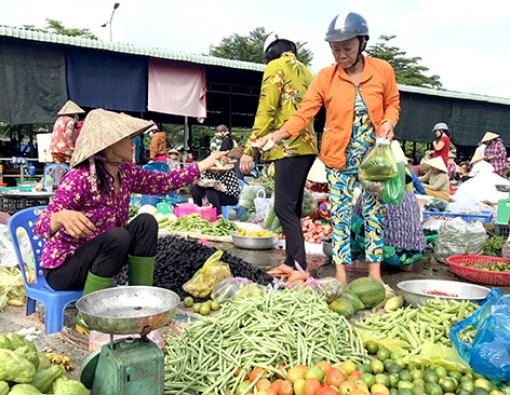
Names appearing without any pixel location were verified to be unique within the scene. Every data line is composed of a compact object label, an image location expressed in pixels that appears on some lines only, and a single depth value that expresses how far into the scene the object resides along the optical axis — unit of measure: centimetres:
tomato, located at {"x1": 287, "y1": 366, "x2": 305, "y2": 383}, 229
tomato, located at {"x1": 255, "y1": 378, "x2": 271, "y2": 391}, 224
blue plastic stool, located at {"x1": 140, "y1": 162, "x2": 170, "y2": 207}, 850
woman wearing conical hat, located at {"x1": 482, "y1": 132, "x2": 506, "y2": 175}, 1068
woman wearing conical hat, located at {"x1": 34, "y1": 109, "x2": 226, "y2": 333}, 291
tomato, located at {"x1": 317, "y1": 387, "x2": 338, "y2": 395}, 209
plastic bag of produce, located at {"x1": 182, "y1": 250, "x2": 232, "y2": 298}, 388
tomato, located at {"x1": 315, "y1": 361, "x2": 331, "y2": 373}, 234
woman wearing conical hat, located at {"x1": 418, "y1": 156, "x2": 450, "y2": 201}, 808
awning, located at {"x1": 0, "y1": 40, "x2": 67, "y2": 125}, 914
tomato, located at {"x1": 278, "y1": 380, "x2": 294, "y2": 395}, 221
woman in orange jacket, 392
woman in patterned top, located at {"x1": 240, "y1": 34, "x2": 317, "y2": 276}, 416
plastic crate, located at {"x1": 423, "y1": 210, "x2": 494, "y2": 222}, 666
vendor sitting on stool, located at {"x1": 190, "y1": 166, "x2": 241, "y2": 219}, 781
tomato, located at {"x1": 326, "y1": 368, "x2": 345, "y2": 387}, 223
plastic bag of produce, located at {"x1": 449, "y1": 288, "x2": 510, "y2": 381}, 226
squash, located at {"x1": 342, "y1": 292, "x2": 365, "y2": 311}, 360
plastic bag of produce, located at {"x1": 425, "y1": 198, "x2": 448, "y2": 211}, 699
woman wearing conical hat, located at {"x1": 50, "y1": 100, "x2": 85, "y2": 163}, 770
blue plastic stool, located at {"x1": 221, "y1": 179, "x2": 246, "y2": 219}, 823
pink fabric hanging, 1091
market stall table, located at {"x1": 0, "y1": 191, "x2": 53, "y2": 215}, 733
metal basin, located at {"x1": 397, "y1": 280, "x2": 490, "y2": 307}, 359
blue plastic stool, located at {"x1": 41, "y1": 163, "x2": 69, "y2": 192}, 798
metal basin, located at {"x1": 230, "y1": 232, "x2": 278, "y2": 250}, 601
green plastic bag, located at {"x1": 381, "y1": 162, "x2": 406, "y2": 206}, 388
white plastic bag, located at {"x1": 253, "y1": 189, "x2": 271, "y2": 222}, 773
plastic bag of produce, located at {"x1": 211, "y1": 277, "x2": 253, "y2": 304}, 369
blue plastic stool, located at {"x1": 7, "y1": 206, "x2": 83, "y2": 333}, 307
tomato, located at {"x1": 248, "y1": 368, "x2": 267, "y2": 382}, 233
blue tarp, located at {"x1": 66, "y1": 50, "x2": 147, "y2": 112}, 987
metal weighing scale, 187
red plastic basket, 461
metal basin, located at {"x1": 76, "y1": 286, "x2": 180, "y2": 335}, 186
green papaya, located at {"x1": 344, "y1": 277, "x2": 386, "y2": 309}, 371
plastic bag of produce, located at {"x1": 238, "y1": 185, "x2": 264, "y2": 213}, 836
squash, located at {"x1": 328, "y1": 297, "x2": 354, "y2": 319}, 338
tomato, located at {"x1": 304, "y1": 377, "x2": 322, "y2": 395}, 214
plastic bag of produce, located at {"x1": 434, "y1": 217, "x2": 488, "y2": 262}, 548
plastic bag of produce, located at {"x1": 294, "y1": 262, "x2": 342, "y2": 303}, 337
